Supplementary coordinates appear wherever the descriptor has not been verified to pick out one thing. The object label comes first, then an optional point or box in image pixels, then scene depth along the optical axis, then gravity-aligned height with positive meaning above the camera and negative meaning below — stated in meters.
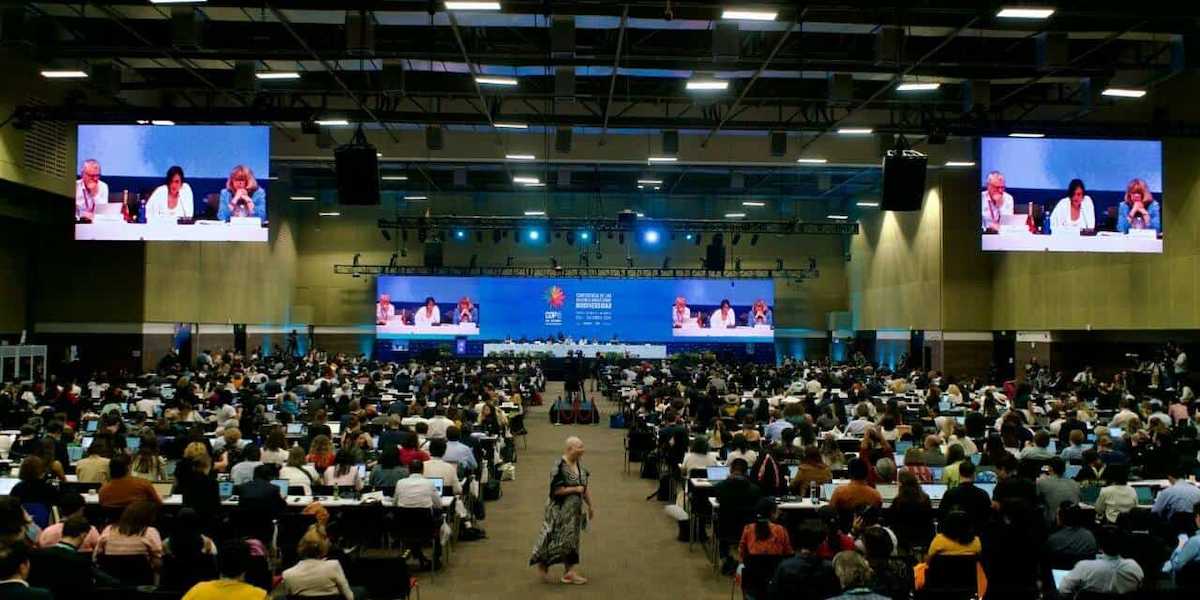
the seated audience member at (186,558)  6.09 -1.46
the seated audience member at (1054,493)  8.31 -1.38
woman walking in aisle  8.62 -1.68
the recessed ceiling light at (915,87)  17.58 +4.22
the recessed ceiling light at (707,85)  18.02 +4.31
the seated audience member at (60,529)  6.53 -1.38
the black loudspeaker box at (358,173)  17.05 +2.52
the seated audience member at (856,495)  8.00 -1.36
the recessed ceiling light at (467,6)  12.82 +4.06
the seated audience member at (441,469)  9.88 -1.45
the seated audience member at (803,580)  5.59 -1.43
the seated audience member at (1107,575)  5.63 -1.40
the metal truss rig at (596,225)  34.97 +3.51
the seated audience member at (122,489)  7.86 -1.34
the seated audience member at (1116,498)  8.32 -1.43
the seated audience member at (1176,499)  7.88 -1.36
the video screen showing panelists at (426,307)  40.47 +0.59
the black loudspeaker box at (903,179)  17.44 +2.54
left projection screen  17.72 +2.43
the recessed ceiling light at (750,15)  13.41 +4.19
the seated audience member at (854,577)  4.92 -1.24
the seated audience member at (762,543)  6.57 -1.50
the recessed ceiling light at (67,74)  17.56 +4.31
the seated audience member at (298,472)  9.24 -1.41
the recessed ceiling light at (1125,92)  17.13 +4.00
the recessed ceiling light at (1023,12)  13.62 +4.29
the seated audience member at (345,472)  9.30 -1.40
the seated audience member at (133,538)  6.44 -1.41
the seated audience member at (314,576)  5.49 -1.40
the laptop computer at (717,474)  10.20 -1.53
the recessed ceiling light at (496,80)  17.78 +4.31
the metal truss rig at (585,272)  41.47 +2.13
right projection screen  17.84 +2.21
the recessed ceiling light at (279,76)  17.97 +4.41
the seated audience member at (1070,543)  6.53 -1.42
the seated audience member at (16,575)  4.91 -1.29
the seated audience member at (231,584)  4.91 -1.30
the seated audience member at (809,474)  9.33 -1.40
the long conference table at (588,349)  38.81 -1.02
